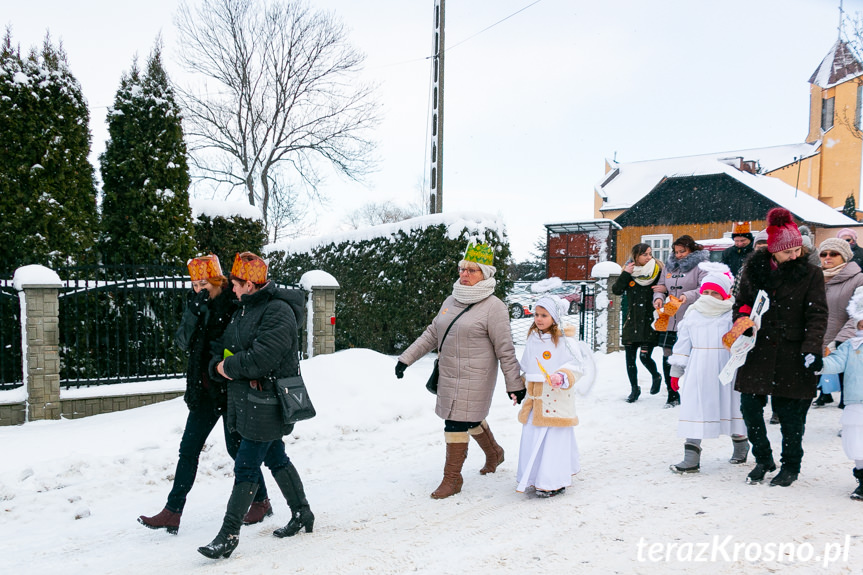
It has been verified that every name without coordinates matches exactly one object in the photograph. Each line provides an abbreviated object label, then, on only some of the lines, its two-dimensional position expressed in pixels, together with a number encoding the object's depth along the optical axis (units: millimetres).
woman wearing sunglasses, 5371
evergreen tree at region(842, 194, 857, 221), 36969
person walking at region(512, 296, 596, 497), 4430
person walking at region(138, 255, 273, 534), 3992
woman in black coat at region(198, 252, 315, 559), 3598
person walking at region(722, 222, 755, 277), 7051
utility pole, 12914
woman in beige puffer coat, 4641
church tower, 38844
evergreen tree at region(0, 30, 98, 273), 7711
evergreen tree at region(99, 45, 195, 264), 8867
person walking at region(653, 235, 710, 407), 7000
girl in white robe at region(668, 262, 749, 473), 4875
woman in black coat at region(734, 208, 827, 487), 4355
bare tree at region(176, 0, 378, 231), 22359
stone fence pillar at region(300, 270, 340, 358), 8797
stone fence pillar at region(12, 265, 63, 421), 6695
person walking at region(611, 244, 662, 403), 7473
